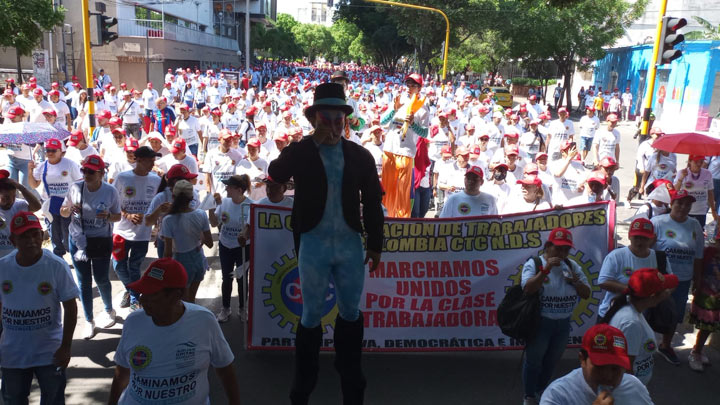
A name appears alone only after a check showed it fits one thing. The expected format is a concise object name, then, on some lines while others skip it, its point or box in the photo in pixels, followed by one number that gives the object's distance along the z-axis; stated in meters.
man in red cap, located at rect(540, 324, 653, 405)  3.15
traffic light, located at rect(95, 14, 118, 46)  12.62
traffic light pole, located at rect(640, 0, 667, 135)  11.14
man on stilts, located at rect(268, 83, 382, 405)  3.66
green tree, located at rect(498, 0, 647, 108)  37.50
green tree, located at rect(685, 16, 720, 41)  31.63
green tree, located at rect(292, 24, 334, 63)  132.00
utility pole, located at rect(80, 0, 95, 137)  11.68
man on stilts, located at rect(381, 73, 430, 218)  7.93
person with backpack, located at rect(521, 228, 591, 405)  4.54
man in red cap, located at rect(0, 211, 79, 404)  4.03
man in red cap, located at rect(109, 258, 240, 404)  3.17
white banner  5.73
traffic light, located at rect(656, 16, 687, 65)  10.86
